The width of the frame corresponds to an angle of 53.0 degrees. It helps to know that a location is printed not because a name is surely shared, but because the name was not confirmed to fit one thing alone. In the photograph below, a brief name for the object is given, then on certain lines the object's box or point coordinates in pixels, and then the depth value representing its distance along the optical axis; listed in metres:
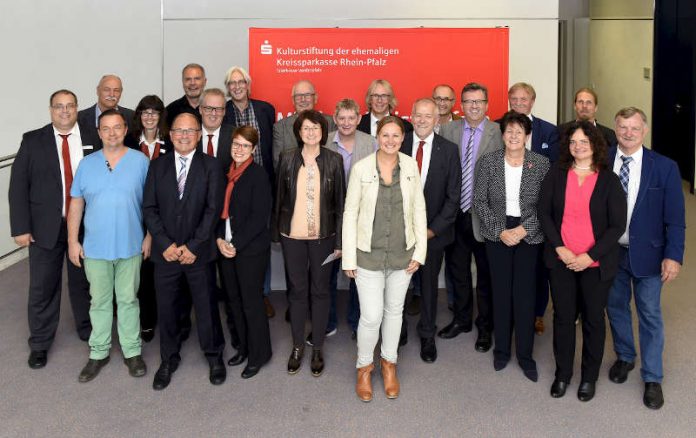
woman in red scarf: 3.96
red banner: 5.55
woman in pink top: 3.65
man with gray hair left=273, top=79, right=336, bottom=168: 4.98
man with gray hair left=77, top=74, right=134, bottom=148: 4.86
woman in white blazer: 3.79
